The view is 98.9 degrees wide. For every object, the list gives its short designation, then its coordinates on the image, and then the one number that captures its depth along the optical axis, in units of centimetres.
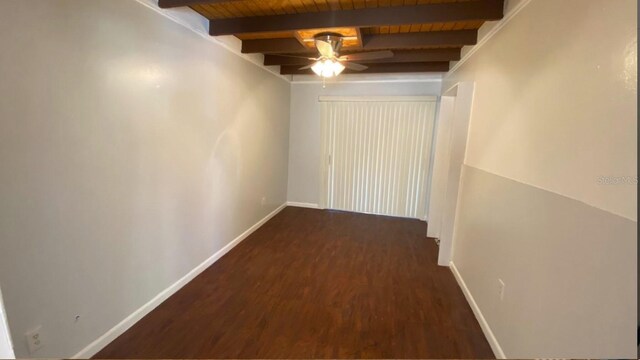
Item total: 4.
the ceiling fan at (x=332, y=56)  248
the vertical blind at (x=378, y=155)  442
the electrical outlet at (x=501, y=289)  182
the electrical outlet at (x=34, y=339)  140
